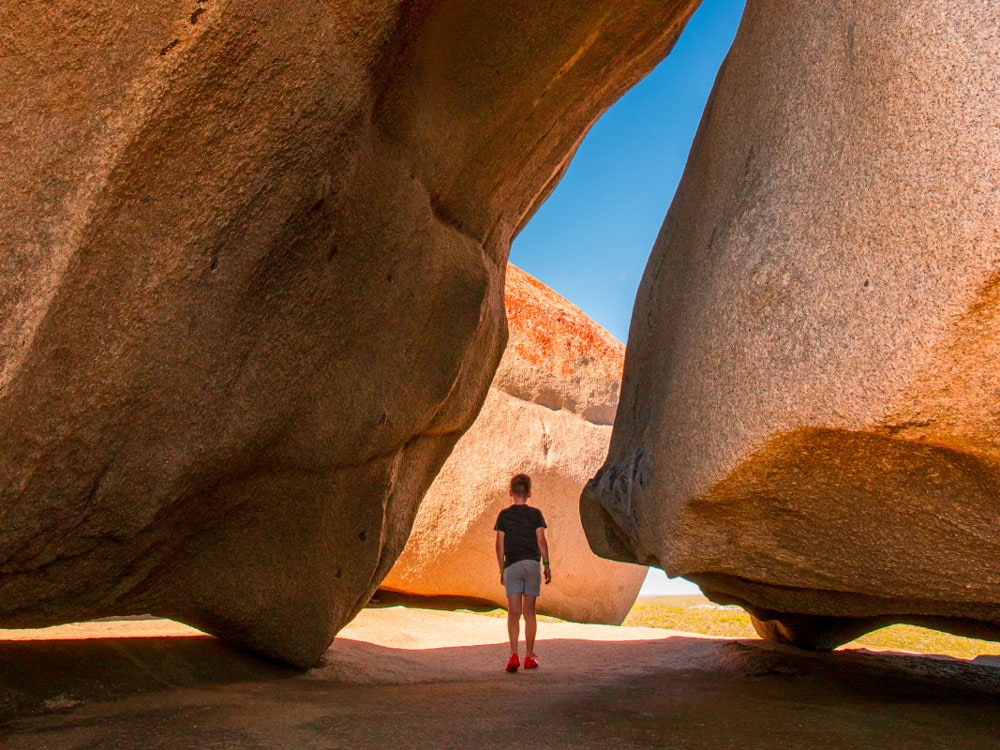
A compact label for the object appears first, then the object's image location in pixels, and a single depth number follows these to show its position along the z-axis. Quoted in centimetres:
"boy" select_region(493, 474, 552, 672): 552
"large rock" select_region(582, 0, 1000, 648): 228
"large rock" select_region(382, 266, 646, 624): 939
